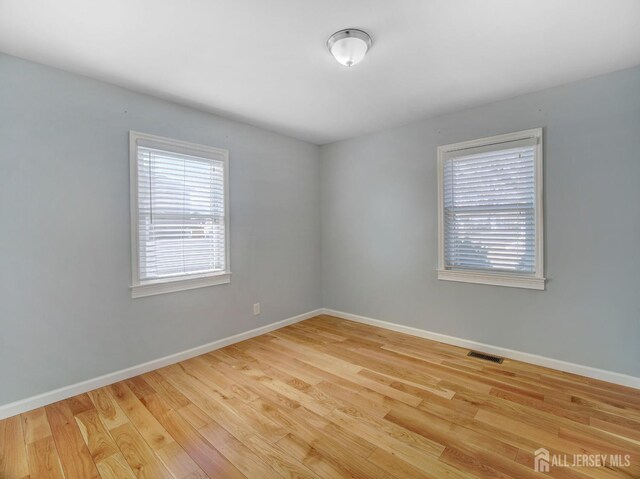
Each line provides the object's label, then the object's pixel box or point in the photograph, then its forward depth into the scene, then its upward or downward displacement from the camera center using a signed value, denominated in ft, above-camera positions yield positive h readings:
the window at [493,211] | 8.87 +0.89
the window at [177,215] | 8.59 +0.69
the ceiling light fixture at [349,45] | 6.07 +4.09
